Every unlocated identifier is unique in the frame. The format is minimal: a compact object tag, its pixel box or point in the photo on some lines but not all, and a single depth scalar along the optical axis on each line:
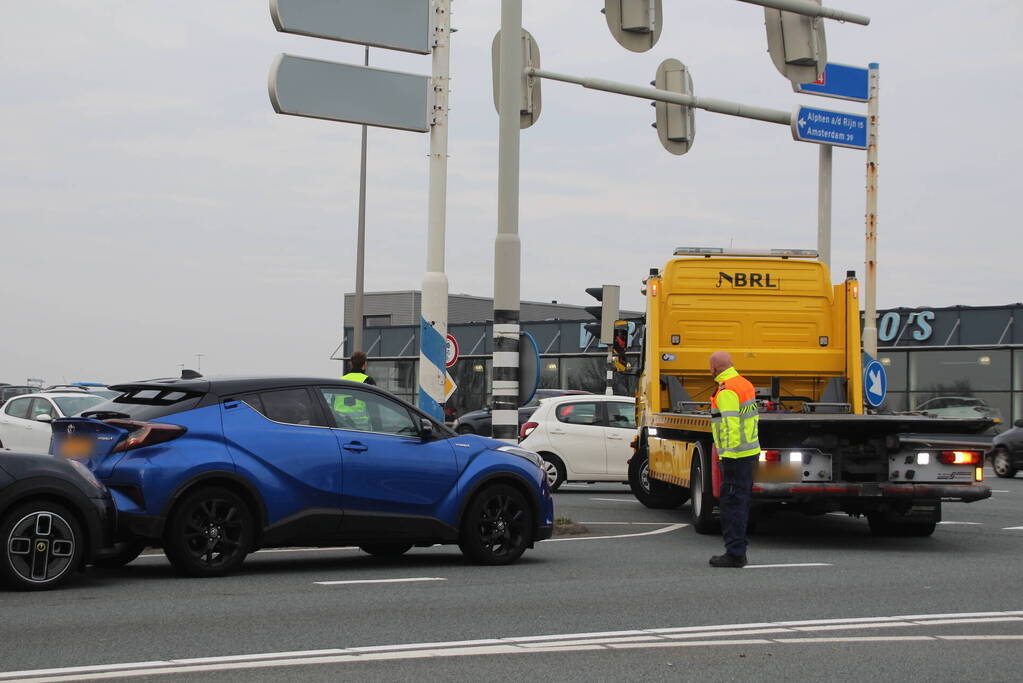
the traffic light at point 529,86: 22.03
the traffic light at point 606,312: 26.11
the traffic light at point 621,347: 19.62
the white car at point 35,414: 23.02
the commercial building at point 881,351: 41.75
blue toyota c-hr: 10.52
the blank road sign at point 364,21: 15.10
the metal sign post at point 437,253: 15.75
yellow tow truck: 15.41
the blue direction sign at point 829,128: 22.08
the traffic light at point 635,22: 18.42
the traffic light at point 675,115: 21.69
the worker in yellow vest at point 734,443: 12.26
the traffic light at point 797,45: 19.84
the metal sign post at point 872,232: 23.86
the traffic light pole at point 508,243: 15.56
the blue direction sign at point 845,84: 23.09
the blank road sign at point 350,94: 15.16
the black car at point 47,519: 9.60
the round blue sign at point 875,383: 23.23
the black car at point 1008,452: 30.95
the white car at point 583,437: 22.30
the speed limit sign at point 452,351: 23.44
